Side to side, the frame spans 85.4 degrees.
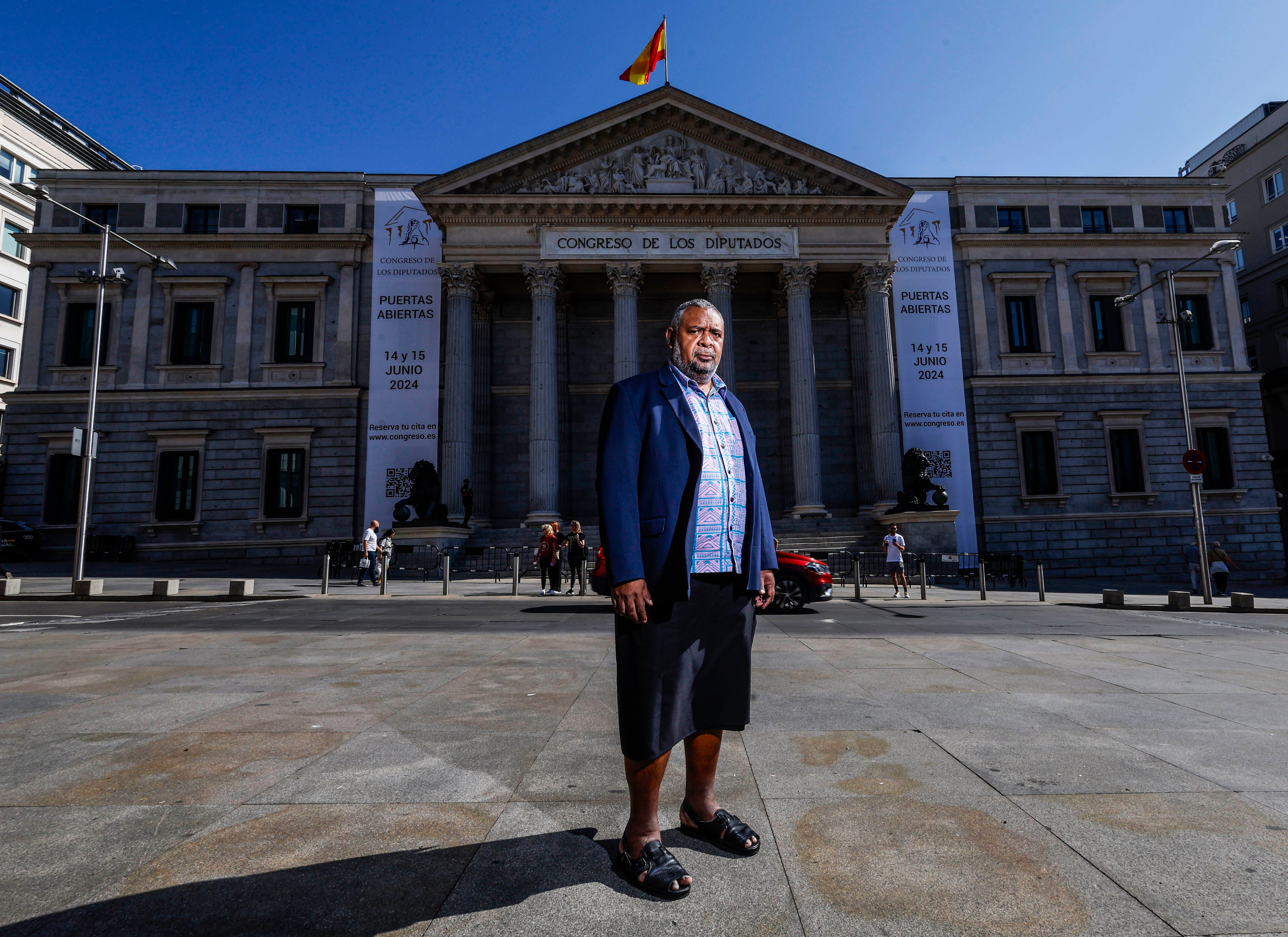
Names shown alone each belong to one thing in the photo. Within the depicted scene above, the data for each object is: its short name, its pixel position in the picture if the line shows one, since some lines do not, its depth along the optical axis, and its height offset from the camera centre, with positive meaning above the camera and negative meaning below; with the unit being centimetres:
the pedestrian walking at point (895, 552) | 1775 -27
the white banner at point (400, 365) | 2703 +717
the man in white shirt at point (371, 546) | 1994 +11
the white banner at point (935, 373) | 2758 +667
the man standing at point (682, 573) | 259 -11
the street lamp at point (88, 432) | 1766 +309
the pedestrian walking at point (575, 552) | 1798 -14
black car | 2673 +51
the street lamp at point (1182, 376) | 1617 +440
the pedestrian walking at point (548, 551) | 1750 -11
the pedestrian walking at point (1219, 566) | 1905 -84
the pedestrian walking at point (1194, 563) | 2127 -81
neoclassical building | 2781 +899
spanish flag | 2730 +1911
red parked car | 1343 -79
